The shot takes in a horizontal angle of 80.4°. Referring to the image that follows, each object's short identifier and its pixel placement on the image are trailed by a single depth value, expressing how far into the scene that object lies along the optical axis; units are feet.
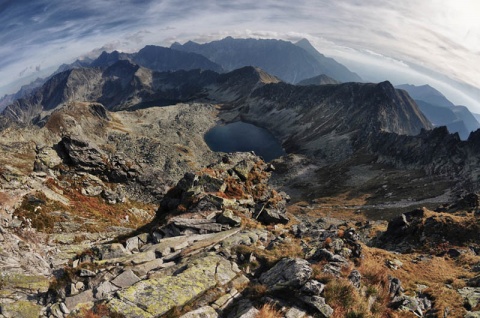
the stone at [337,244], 66.80
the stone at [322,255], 59.41
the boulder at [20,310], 45.39
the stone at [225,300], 46.70
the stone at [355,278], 51.81
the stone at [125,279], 53.52
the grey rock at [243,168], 145.79
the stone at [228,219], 88.89
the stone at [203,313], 43.51
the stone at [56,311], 44.51
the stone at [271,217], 109.95
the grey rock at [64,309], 45.21
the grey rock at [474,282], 64.85
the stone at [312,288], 46.83
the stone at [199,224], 84.09
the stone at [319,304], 44.21
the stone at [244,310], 42.65
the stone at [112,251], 67.56
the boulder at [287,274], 49.20
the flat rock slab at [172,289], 43.68
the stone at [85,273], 55.47
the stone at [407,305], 51.73
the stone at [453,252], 97.80
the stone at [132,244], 73.92
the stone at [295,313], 43.47
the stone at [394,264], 72.26
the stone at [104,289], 50.31
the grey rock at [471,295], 55.06
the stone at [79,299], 46.82
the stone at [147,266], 57.46
